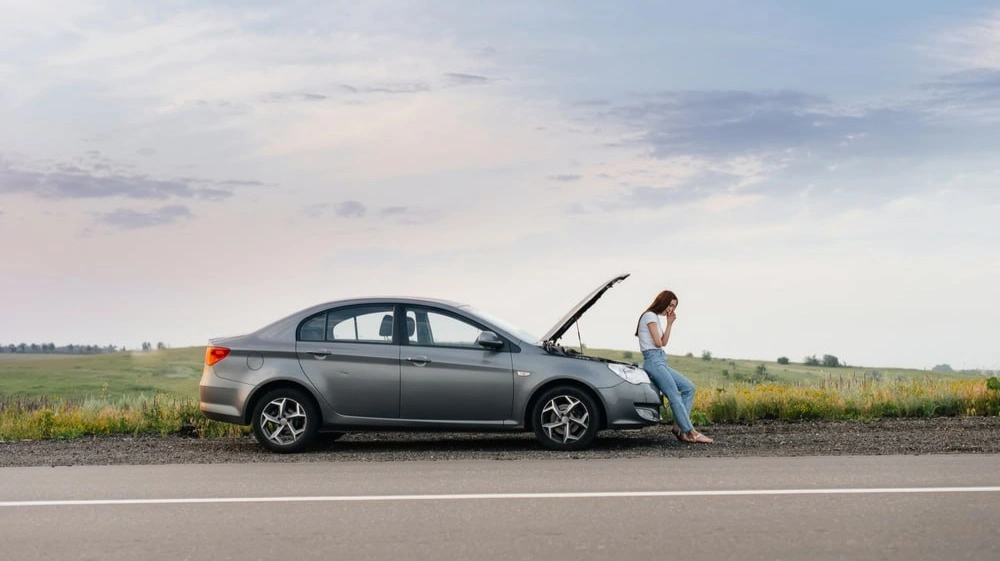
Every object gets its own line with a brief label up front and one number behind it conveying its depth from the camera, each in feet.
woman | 47.73
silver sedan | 44.62
